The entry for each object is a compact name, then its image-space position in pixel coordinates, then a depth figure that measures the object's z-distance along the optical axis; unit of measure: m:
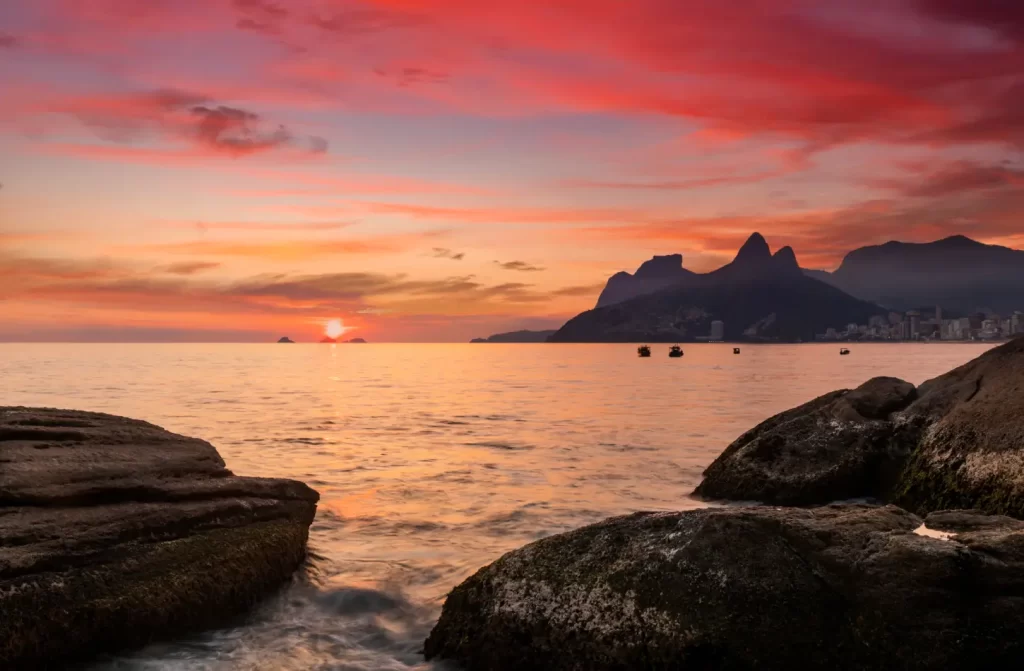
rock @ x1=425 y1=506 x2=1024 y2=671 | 5.64
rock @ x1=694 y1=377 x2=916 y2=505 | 13.63
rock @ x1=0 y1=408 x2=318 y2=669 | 6.81
